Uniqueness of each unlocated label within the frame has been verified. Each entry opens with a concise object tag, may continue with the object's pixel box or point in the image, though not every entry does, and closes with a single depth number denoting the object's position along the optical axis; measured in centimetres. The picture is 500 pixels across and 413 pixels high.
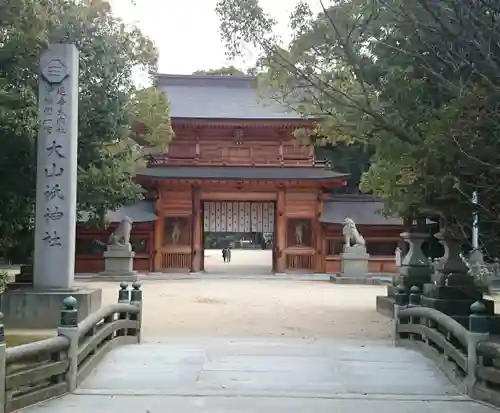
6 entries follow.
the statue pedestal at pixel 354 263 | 2582
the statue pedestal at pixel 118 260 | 2594
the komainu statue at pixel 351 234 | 2700
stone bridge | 599
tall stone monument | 1081
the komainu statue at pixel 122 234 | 2647
